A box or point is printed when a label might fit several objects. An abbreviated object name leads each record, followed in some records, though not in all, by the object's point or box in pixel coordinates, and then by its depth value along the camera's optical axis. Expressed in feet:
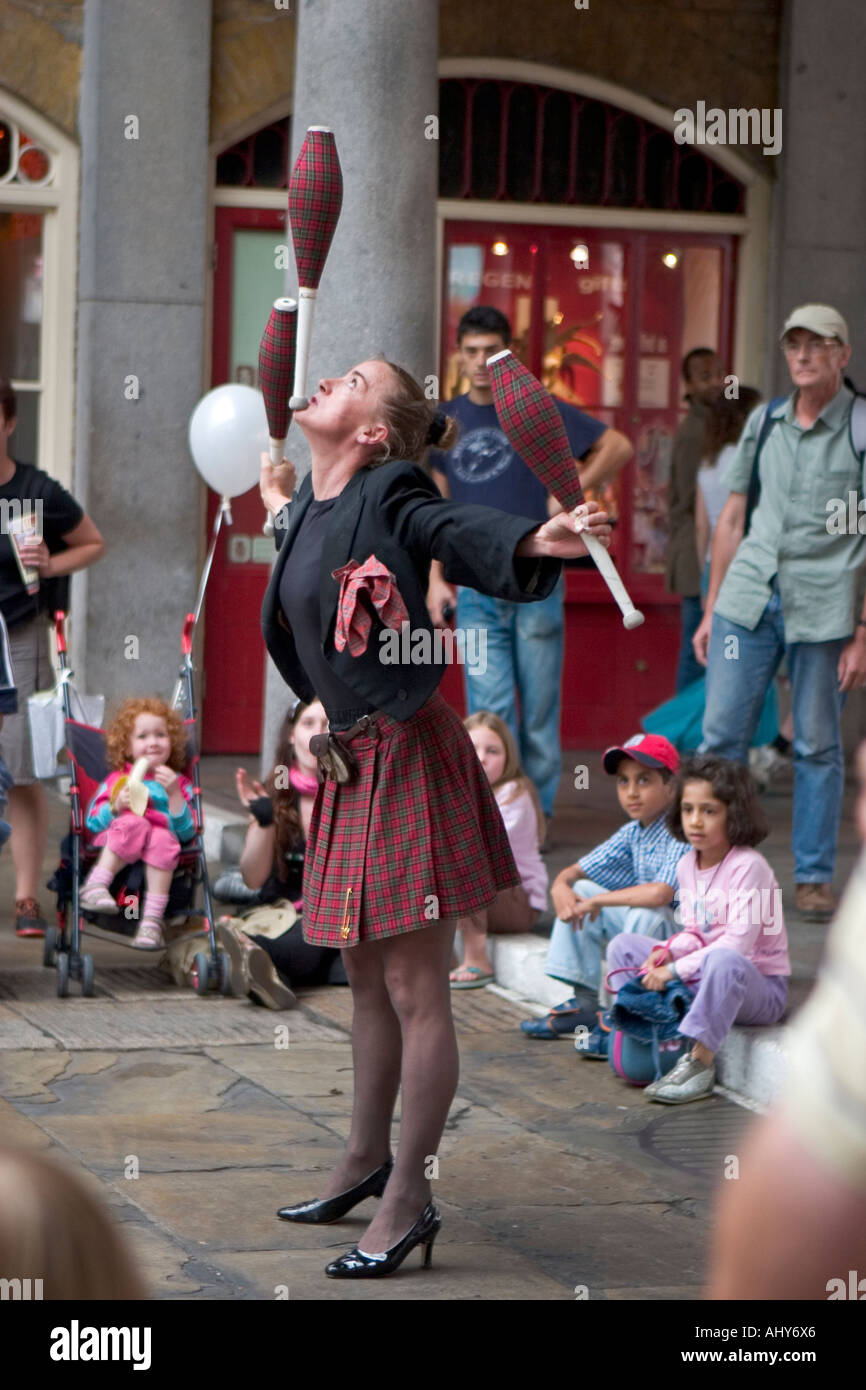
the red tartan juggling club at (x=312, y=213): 27.73
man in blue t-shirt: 48.47
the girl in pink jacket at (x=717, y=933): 33.78
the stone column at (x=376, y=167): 46.78
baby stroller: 40.27
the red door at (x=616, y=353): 69.00
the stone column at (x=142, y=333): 63.46
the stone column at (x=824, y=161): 67.31
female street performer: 25.80
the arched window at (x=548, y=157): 66.64
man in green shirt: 42.19
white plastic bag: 42.65
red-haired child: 40.78
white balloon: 52.37
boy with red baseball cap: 37.04
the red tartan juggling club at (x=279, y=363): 28.60
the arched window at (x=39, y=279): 64.85
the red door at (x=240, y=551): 66.54
